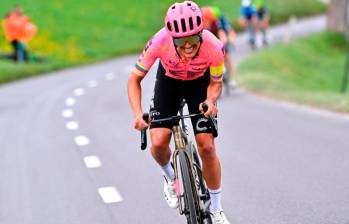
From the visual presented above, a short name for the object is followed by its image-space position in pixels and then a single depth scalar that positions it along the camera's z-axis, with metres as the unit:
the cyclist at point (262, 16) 28.48
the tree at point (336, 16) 31.77
